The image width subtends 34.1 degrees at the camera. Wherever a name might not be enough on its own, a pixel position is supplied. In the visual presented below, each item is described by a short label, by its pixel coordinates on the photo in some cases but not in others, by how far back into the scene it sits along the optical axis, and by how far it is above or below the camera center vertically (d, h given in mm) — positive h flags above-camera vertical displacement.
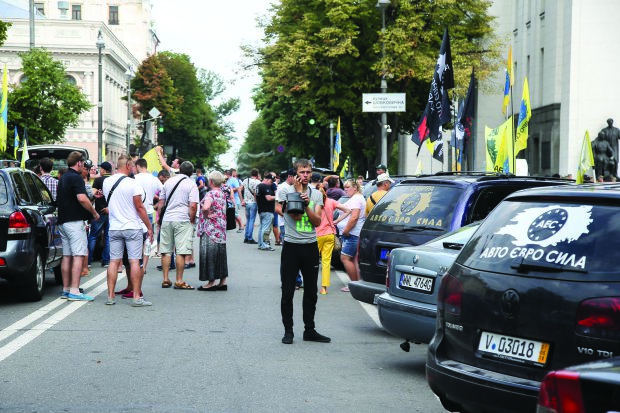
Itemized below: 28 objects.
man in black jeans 10164 -832
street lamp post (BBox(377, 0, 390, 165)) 34116 +2526
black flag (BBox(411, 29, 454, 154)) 22281 +1823
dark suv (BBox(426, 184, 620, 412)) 5277 -677
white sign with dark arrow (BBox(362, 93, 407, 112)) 30000 +2159
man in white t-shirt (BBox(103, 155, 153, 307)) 12805 -711
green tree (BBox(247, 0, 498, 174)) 41125 +5075
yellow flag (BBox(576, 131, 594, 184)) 22145 +500
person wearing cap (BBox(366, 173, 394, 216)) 15930 -212
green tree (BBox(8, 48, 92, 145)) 51438 +3728
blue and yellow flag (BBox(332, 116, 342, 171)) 40000 +959
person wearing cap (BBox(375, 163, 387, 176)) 21672 +118
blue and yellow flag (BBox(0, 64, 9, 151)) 24031 +1313
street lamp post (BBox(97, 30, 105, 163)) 49481 +3462
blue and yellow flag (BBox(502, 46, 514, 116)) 20234 +1880
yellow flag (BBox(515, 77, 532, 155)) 17688 +926
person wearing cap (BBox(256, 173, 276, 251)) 24375 -910
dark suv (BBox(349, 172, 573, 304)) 10125 -376
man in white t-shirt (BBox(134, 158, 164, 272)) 15836 -139
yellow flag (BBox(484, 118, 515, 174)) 18266 +524
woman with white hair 14875 -993
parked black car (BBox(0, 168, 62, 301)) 12480 -814
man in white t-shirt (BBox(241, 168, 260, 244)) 27297 -861
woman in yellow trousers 14648 -951
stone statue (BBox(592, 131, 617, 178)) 34562 +614
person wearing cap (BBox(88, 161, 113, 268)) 17500 -920
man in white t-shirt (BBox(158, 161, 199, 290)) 15156 -711
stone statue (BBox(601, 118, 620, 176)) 36312 +1547
